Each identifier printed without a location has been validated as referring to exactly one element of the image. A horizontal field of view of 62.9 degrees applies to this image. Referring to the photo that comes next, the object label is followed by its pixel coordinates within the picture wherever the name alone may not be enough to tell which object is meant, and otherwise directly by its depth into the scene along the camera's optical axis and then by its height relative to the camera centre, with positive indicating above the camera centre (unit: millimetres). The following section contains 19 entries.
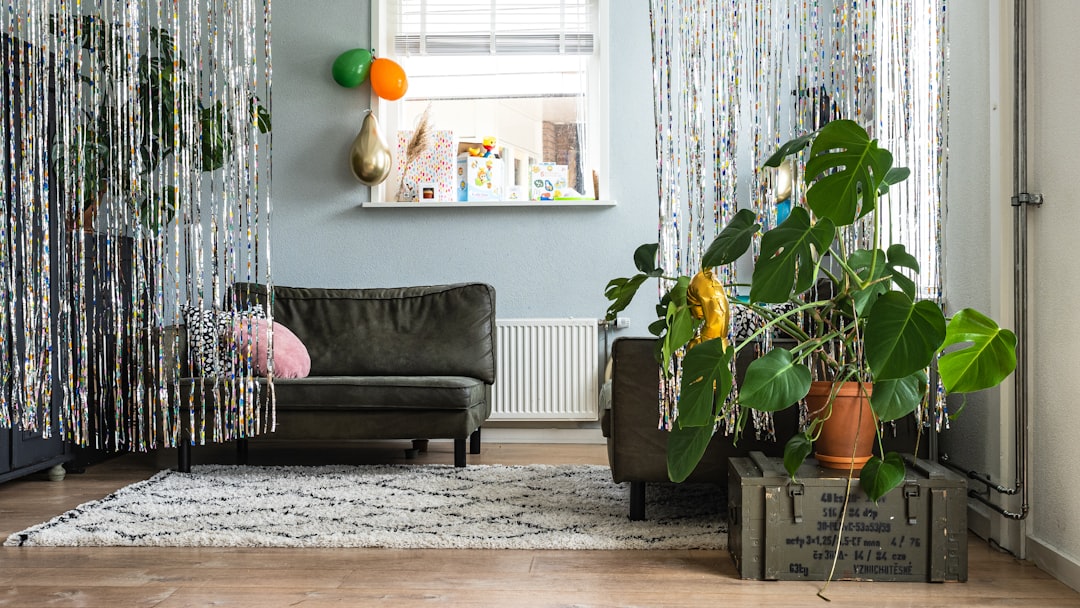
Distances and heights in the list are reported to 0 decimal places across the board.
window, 4215 +1060
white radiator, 4043 -330
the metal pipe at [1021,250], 2029 +107
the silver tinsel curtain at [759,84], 2111 +521
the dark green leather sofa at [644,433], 2328 -357
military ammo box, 1892 -502
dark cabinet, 2250 +44
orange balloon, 4059 +1019
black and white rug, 2230 -608
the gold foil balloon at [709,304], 1928 -13
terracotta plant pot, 1937 -285
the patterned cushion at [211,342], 3004 -147
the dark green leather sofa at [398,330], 3758 -131
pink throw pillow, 3205 -196
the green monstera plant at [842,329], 1578 -61
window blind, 4230 +1309
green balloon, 4078 +1080
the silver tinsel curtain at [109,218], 2230 +237
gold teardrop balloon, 4039 +668
